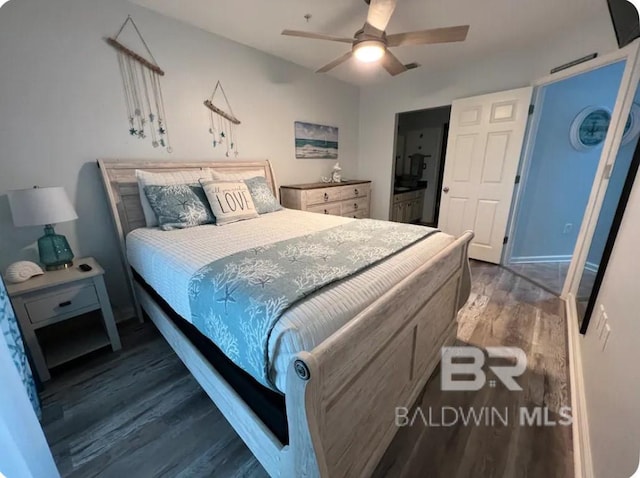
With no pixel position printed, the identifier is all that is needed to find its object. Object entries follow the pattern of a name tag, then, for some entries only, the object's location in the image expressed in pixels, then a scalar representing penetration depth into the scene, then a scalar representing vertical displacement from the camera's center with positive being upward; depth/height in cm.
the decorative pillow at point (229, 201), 212 -29
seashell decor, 152 -62
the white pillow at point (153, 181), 204 -12
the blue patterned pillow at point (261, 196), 247 -28
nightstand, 150 -88
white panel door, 291 +2
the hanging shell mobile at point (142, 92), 203 +59
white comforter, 83 -48
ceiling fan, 164 +88
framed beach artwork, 350 +36
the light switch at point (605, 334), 119 -76
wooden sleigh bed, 70 -79
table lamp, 151 -28
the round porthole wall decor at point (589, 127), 283 +43
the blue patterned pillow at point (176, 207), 197 -31
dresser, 315 -40
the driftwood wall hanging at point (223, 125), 258 +41
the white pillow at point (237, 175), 242 -8
